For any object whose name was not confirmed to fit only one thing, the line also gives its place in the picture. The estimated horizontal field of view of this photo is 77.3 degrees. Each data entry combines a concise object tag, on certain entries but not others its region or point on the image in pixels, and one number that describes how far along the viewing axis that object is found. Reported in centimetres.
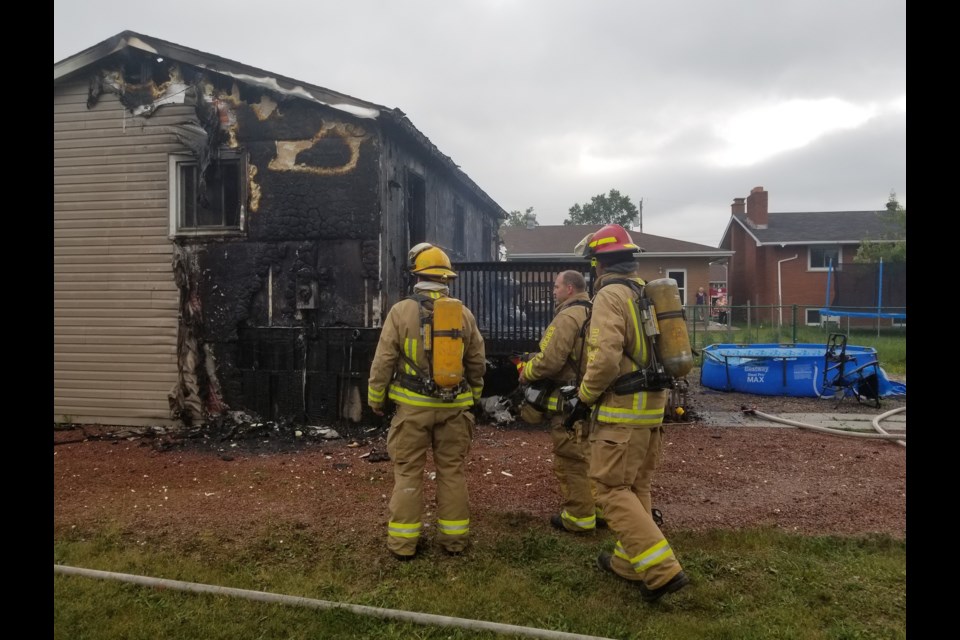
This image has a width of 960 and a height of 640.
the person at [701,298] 2557
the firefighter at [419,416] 400
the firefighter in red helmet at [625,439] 328
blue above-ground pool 982
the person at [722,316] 2353
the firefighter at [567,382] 435
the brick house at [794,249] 2522
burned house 771
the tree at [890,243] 2194
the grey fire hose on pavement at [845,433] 712
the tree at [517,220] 5575
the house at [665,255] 2595
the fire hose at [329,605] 289
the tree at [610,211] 4878
